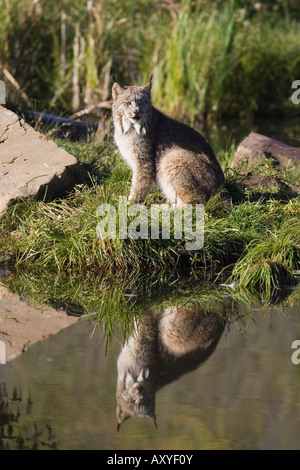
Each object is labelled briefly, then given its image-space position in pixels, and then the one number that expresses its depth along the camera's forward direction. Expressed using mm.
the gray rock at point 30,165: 15414
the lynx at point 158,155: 15227
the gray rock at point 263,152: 19375
